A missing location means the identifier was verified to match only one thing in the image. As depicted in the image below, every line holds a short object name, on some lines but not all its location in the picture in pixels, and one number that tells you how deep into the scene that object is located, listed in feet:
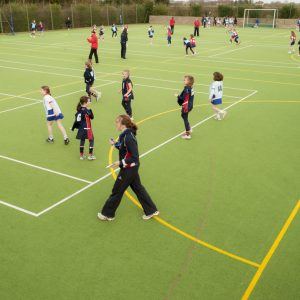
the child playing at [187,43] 91.68
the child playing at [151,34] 117.89
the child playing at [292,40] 98.12
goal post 199.21
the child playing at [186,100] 36.73
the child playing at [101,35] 128.61
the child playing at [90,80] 50.11
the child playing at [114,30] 140.46
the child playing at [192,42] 92.32
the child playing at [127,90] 41.88
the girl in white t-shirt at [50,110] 34.68
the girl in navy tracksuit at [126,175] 22.00
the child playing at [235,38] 114.20
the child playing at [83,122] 31.83
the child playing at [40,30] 147.37
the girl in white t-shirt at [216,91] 41.63
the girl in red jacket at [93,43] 79.71
